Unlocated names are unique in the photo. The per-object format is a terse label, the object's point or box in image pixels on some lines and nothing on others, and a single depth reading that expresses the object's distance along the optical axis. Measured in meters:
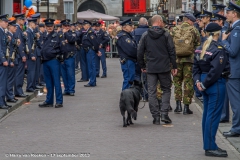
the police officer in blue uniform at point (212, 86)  10.11
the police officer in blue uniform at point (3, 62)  15.53
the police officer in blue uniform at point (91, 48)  23.02
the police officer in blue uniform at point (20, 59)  18.53
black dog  13.18
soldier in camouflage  14.89
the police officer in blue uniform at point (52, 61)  16.56
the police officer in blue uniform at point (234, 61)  11.58
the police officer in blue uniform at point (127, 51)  16.41
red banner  70.25
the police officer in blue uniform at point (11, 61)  16.53
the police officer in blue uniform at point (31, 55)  19.81
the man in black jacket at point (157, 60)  13.51
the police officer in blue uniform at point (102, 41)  26.14
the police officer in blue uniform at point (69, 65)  20.02
